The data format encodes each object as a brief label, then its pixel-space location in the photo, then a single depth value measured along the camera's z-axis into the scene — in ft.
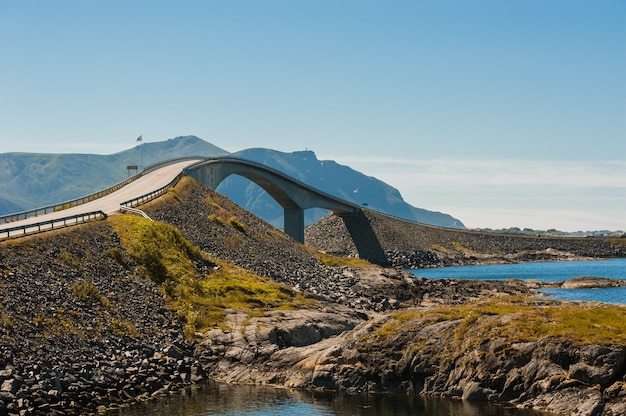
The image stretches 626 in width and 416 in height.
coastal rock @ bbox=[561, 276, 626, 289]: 403.75
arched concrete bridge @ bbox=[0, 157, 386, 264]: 332.68
